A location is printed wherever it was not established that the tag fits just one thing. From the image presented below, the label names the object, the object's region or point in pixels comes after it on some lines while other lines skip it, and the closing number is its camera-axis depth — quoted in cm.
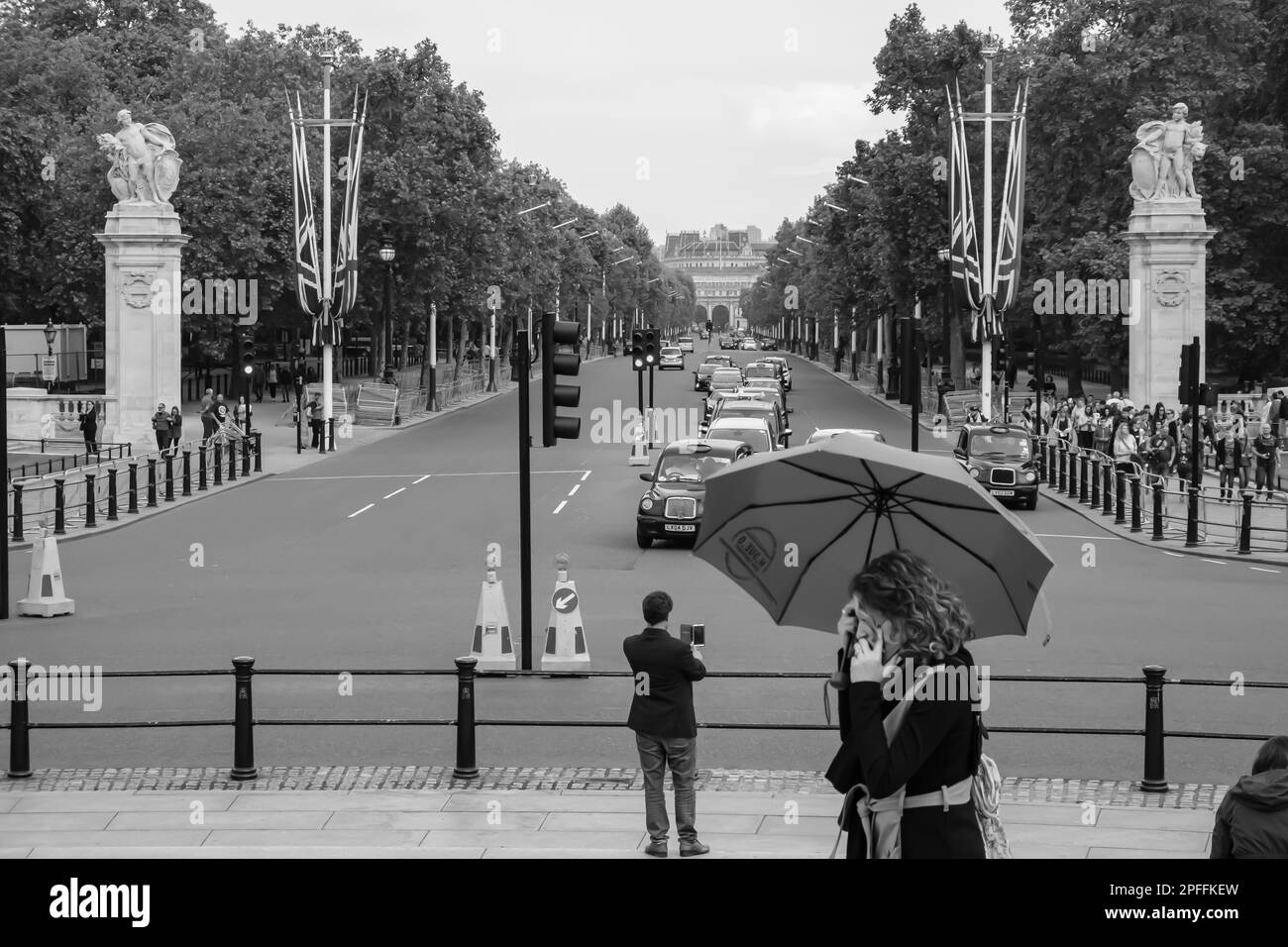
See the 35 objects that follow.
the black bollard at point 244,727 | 1206
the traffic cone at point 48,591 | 2039
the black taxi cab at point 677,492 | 2700
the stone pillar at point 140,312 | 4656
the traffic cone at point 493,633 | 1641
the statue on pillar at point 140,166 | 4725
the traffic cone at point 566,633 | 1609
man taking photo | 988
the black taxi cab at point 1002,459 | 3341
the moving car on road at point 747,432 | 3394
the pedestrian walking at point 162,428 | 4256
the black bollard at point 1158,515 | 2919
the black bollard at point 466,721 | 1205
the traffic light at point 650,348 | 4850
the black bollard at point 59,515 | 2941
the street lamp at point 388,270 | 5684
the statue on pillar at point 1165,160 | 4559
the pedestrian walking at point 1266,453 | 3294
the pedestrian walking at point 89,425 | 4472
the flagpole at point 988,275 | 4719
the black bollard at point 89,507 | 3031
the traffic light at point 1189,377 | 2777
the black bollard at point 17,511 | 2764
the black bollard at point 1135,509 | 3015
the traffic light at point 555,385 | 1591
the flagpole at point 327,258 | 4850
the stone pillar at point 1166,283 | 4544
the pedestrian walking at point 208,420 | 4303
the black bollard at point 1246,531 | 2706
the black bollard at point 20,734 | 1217
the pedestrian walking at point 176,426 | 4316
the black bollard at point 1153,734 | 1151
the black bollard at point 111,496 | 3139
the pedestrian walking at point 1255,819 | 679
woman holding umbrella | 564
